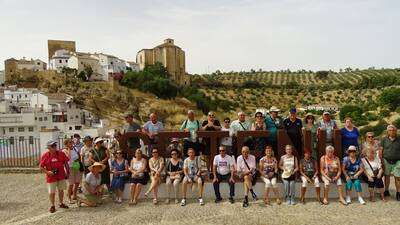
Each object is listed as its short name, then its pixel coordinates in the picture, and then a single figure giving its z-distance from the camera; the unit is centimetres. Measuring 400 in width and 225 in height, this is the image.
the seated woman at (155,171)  971
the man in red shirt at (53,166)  937
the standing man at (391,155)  970
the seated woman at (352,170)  952
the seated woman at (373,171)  957
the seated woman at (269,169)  953
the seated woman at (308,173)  953
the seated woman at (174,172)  979
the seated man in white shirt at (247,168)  960
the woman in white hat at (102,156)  997
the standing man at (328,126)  1013
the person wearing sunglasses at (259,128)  1016
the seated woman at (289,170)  948
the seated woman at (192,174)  969
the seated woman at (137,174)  980
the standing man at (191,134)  1035
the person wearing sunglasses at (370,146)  985
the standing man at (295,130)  1003
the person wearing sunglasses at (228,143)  1025
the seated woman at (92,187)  954
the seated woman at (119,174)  993
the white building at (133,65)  10915
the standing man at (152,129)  1048
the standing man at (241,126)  1028
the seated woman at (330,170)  945
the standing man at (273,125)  1017
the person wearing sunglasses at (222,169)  973
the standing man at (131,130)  1049
